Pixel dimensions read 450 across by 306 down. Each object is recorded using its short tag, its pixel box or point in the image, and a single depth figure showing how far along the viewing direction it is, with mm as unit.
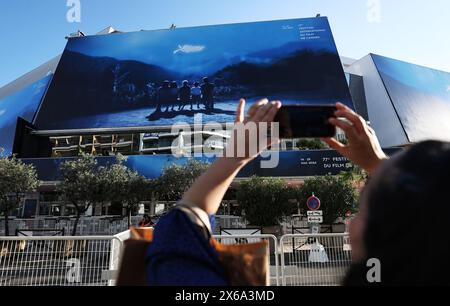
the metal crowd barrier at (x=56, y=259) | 4656
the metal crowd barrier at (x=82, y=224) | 19047
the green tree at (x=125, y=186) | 19516
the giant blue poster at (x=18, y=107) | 35000
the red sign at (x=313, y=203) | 11584
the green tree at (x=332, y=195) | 19375
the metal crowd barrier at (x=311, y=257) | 5000
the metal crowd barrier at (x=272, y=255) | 4829
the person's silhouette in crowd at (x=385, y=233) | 635
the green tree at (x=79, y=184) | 18406
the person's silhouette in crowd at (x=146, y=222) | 10719
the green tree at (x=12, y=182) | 18156
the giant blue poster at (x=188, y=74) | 33969
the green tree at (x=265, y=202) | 18906
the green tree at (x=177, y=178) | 21469
